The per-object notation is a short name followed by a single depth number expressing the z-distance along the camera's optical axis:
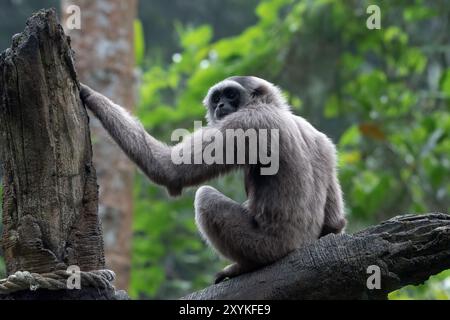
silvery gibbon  7.05
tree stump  5.84
